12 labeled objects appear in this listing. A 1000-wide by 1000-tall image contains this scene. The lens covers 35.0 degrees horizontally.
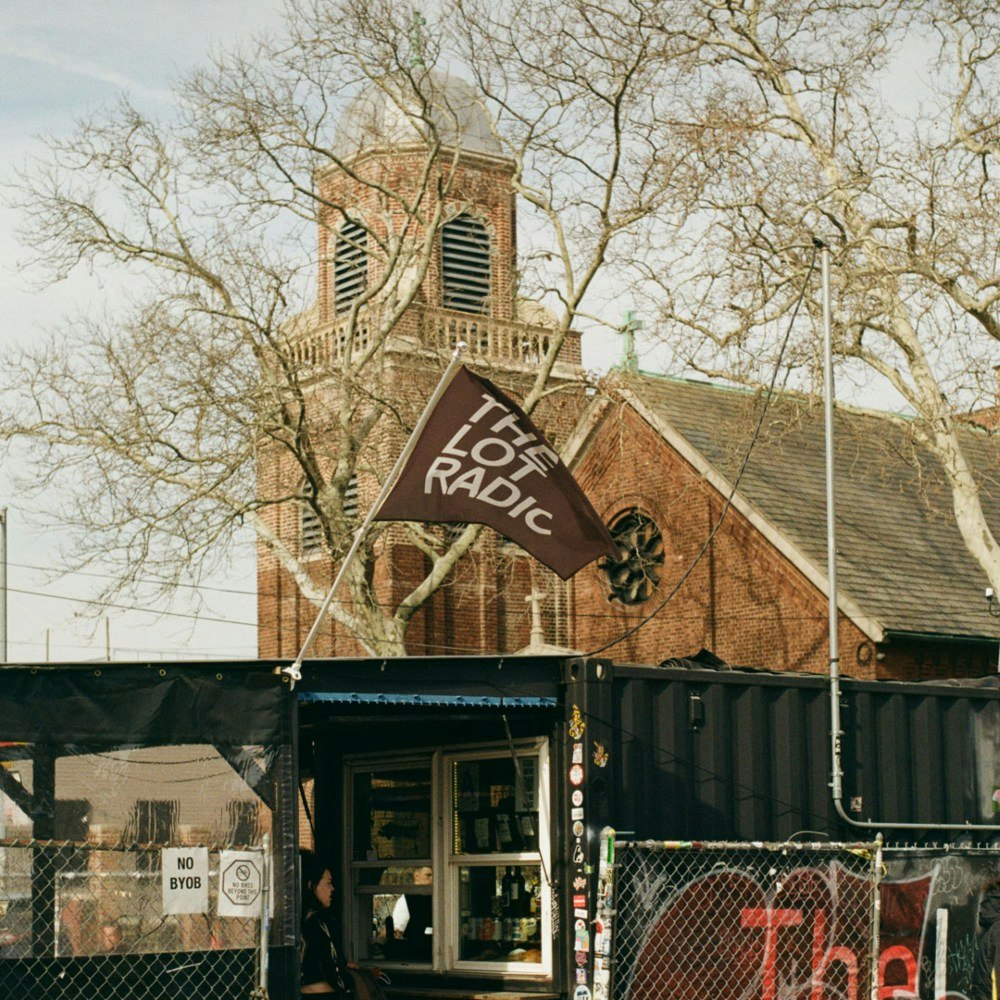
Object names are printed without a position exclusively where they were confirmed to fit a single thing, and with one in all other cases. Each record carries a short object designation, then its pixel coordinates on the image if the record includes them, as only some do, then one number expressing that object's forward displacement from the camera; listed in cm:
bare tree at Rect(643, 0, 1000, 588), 1852
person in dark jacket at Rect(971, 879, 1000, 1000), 1045
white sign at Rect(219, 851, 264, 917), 795
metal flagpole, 927
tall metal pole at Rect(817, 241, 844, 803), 1033
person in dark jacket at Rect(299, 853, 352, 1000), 959
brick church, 2430
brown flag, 955
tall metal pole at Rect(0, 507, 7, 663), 3469
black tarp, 796
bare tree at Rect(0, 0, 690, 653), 2311
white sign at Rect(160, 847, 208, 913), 784
